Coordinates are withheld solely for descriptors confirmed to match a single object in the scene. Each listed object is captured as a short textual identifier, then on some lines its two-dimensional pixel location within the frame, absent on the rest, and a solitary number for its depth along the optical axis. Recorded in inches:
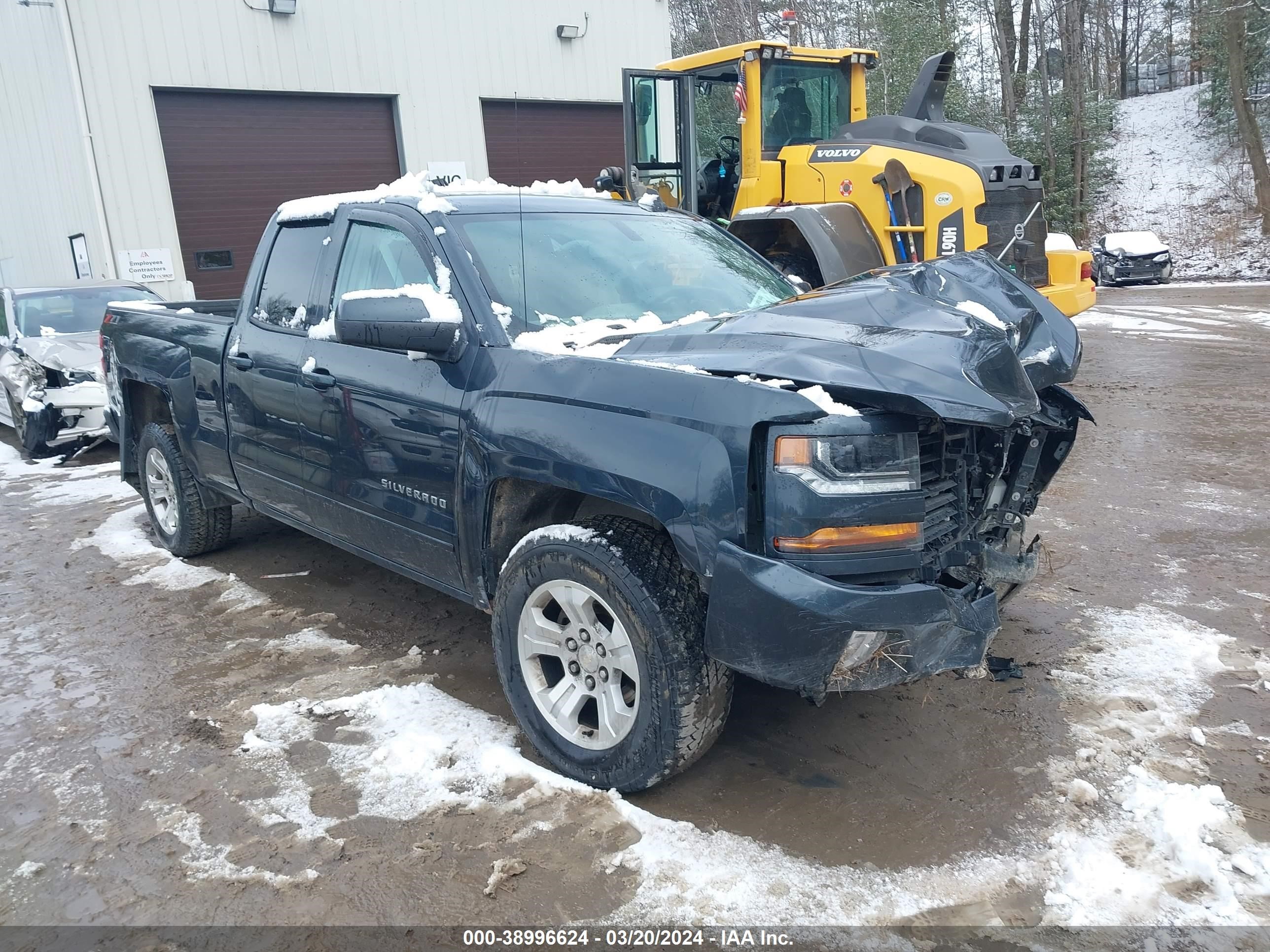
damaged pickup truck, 106.1
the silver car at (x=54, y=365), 346.9
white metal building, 488.7
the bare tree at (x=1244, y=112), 883.4
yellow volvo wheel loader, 335.3
